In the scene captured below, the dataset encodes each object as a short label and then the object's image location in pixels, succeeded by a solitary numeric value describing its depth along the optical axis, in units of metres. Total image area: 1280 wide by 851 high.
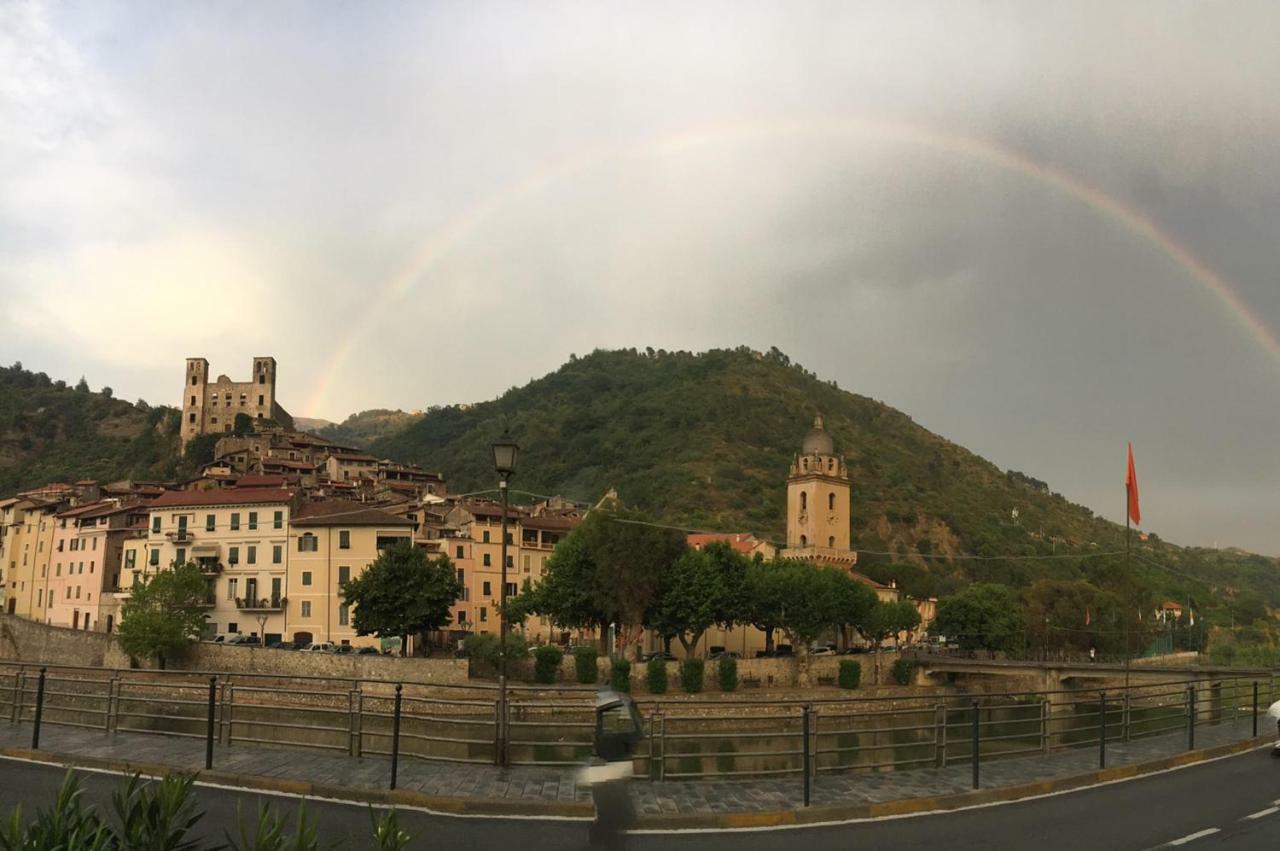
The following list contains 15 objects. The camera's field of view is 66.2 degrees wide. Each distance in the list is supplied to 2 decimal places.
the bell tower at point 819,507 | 115.50
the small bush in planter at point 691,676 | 62.72
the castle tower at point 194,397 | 159.50
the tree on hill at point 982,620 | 88.81
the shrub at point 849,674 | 72.25
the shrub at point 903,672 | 79.31
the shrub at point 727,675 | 65.06
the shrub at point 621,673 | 58.69
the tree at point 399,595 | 61.44
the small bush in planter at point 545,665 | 61.12
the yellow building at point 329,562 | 69.06
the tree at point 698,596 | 68.31
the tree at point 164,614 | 61.12
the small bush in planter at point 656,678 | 62.38
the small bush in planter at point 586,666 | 61.12
